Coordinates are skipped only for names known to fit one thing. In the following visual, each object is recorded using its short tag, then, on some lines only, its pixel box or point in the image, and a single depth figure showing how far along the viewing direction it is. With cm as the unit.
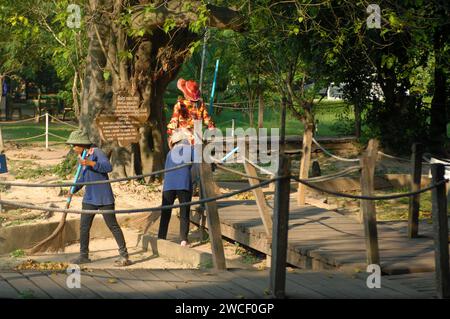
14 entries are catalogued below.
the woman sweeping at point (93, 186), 1032
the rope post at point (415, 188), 1011
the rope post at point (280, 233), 701
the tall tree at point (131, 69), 1517
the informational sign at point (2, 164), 1202
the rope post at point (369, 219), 851
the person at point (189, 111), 1202
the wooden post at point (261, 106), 2170
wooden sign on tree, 1369
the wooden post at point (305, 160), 1249
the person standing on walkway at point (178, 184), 1130
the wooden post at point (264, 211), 1002
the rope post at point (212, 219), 862
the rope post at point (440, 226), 762
